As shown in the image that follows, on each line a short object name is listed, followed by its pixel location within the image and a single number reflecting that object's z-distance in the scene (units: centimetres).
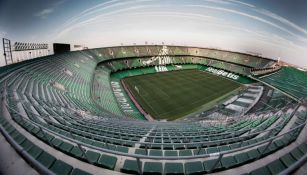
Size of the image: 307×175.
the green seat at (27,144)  473
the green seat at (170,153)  541
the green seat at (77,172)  378
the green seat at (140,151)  558
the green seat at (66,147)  465
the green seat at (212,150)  577
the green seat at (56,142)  490
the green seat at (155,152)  544
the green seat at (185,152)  545
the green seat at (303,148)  515
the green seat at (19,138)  505
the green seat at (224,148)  597
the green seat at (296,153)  484
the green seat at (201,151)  565
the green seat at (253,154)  480
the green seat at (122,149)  571
